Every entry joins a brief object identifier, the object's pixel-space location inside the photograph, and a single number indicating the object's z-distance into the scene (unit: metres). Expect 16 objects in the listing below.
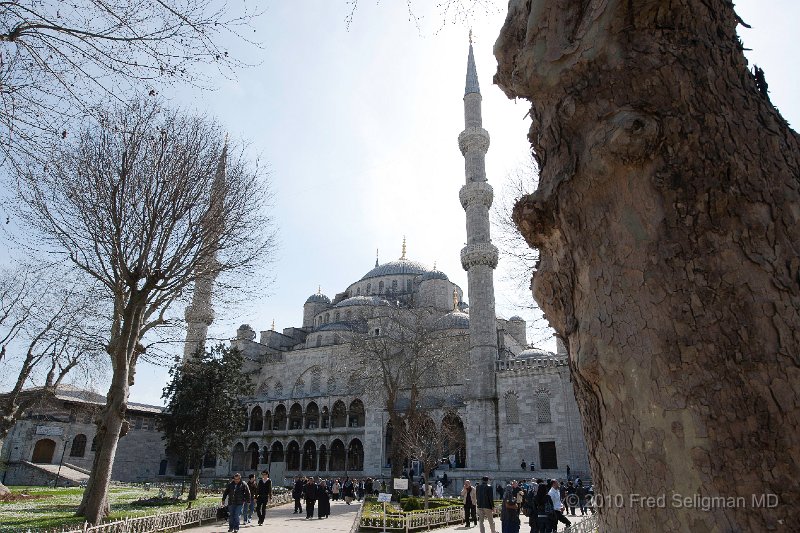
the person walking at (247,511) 11.93
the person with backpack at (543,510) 8.86
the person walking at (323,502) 14.09
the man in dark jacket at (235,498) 9.86
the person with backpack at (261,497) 11.75
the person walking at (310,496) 13.96
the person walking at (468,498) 12.19
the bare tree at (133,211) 10.81
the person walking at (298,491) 15.21
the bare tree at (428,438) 19.70
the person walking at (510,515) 8.82
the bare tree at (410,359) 22.61
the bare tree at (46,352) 16.91
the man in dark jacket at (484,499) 10.03
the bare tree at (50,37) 5.04
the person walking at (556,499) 9.60
